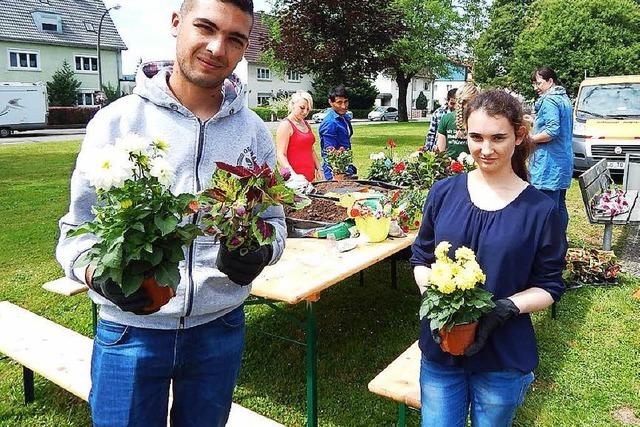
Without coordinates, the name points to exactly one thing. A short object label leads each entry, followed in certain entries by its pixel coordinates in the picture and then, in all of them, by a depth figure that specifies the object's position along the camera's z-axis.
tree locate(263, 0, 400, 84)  16.44
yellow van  10.86
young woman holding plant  1.98
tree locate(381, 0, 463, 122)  31.48
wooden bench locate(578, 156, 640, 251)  5.87
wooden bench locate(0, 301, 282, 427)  2.78
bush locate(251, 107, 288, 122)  35.44
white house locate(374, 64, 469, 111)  64.19
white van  24.88
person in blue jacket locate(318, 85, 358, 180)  6.54
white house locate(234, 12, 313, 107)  44.31
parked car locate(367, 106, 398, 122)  43.50
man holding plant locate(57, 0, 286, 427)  1.55
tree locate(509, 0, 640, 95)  23.53
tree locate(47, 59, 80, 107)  34.44
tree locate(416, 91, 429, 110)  59.31
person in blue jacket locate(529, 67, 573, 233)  5.73
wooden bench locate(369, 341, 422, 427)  2.45
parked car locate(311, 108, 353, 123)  33.69
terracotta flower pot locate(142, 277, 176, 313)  1.40
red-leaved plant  1.44
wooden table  2.83
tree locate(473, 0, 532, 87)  37.53
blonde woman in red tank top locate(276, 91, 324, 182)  5.45
